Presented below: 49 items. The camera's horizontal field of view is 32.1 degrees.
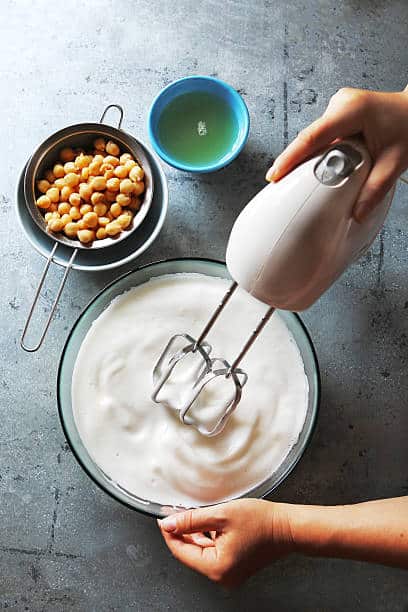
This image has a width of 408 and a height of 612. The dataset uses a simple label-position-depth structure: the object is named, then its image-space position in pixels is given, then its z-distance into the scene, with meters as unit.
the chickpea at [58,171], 1.03
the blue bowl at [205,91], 1.04
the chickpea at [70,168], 1.03
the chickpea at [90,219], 1.01
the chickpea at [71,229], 1.01
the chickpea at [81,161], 1.03
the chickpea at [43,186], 1.03
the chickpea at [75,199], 1.02
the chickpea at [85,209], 1.02
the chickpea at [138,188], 1.02
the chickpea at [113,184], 1.02
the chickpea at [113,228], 1.01
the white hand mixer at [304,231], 0.61
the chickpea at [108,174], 1.03
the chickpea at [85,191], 1.02
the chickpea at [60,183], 1.03
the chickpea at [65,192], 1.02
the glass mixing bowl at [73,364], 0.97
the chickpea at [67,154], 1.04
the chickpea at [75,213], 1.02
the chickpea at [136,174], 1.02
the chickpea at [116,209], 1.02
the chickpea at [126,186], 1.01
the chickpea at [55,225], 1.01
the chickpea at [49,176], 1.04
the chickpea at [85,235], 1.00
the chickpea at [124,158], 1.03
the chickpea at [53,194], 1.02
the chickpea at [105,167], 1.03
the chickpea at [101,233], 1.02
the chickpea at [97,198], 1.02
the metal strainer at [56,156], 1.01
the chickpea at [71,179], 1.02
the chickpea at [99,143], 1.04
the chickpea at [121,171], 1.02
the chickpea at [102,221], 1.02
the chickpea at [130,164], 1.03
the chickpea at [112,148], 1.03
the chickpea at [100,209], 1.02
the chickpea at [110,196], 1.03
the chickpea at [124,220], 1.01
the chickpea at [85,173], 1.02
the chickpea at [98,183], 1.01
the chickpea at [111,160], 1.03
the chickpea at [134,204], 1.03
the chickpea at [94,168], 1.02
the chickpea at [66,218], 1.02
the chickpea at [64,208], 1.02
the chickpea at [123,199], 1.02
